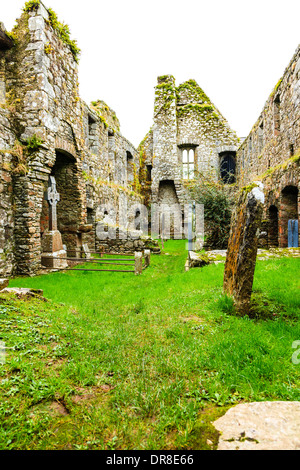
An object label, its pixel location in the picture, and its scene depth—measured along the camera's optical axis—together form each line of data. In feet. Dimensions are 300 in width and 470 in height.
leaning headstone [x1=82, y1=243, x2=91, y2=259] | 34.77
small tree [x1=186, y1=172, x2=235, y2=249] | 36.68
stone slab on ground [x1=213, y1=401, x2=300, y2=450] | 4.27
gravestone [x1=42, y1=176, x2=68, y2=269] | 28.04
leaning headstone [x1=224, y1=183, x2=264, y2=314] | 11.63
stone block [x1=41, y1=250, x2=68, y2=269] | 27.68
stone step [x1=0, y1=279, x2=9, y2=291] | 12.04
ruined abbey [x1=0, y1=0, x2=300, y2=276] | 25.07
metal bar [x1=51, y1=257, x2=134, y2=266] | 31.17
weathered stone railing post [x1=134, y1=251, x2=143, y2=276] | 26.27
